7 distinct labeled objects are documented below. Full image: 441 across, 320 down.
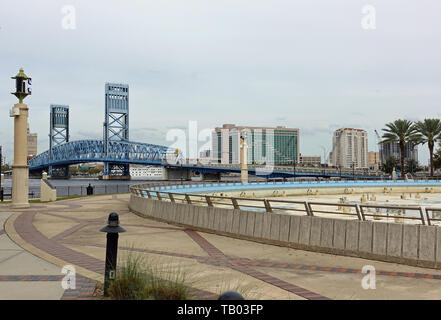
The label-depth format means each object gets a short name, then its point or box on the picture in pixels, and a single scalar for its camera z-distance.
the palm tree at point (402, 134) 66.81
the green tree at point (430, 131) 64.25
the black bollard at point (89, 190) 38.84
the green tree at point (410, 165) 127.97
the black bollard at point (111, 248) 6.46
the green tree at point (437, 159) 84.81
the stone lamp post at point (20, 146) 22.62
